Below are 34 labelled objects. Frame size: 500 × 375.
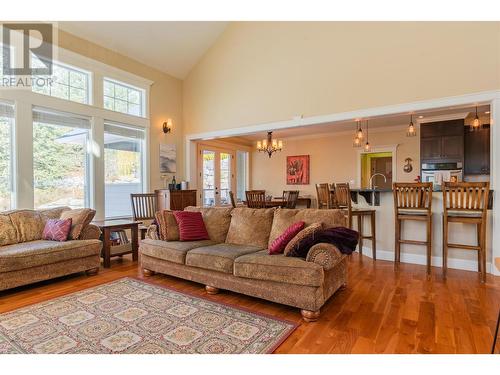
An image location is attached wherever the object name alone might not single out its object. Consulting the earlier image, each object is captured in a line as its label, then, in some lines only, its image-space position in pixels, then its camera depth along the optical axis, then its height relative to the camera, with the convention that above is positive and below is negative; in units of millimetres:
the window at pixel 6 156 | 3896 +387
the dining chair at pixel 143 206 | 5242 -422
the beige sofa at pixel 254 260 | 2414 -756
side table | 4039 -750
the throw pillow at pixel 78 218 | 3691 -467
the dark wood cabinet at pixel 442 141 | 6027 +922
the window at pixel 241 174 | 8958 +305
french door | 7215 +248
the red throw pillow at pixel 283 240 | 2809 -558
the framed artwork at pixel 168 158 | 6020 +545
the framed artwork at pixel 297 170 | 8375 +410
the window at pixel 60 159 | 4254 +386
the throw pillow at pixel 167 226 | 3561 -538
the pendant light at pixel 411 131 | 5009 +928
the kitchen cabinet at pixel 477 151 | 5855 +676
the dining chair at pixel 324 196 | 4906 -227
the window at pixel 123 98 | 5121 +1623
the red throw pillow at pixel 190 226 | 3561 -546
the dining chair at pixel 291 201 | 5000 -309
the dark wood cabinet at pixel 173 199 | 5422 -297
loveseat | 2995 -772
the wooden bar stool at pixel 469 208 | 3391 -310
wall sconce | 6035 +1230
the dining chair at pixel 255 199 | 4902 -273
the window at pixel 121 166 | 5156 +333
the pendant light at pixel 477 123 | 4939 +1059
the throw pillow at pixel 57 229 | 3576 -587
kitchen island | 3811 -717
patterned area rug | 1977 -1138
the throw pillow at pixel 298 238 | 2594 -505
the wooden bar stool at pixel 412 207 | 3730 -314
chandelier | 6379 +885
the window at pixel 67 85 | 4270 +1590
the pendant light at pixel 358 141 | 5594 +845
